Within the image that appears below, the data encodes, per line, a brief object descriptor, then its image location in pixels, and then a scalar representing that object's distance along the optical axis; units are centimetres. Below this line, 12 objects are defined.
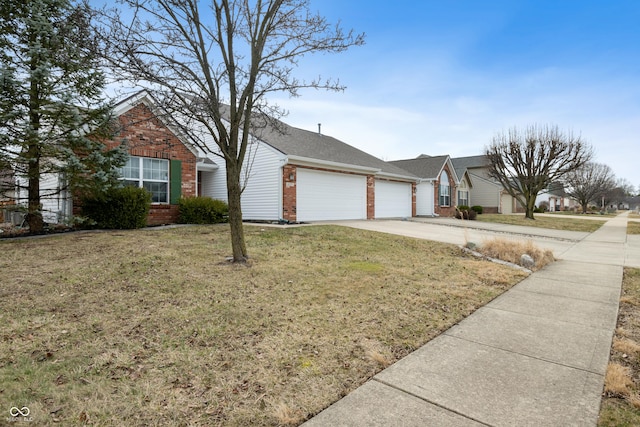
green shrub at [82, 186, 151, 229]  1027
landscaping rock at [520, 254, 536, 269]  745
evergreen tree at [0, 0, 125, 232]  853
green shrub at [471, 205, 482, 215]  2844
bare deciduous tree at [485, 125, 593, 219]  2456
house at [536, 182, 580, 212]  5882
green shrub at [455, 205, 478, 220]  2316
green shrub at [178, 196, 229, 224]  1251
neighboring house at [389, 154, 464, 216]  2383
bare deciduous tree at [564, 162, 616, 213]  4714
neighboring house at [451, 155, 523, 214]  3441
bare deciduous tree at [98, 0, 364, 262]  598
